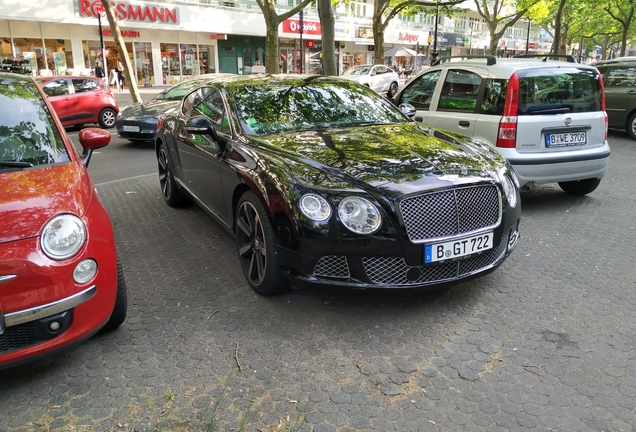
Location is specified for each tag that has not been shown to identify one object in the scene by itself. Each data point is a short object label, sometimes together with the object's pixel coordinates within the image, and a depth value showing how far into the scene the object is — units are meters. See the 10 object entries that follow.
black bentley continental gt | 3.21
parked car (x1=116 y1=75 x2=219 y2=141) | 10.98
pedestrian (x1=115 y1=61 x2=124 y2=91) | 27.76
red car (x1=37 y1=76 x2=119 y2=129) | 13.29
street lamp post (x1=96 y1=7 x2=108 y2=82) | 24.17
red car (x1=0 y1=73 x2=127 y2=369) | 2.50
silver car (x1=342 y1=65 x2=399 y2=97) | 26.02
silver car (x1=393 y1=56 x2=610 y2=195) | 5.54
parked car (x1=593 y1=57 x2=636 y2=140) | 11.54
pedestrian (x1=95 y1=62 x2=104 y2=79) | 25.38
